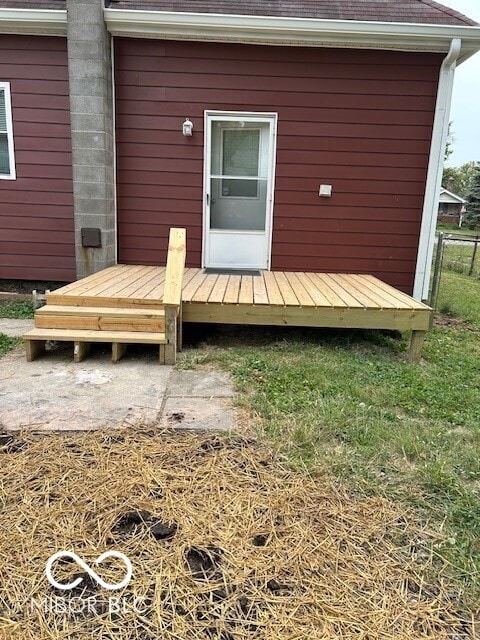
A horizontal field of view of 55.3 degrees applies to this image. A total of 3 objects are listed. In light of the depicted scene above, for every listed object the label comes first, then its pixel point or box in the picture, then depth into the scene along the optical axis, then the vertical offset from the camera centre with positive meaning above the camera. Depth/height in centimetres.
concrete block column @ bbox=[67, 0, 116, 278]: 457 +85
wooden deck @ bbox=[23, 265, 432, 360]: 350 -73
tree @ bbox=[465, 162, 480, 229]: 2925 +141
